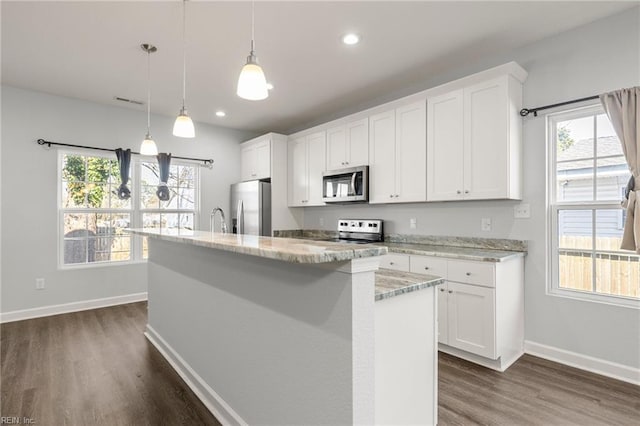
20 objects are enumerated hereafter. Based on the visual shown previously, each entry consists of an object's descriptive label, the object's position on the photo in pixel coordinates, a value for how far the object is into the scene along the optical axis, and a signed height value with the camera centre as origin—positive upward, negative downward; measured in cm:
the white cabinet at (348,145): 389 +89
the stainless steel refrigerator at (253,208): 477 +10
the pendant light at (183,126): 241 +66
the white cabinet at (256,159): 495 +90
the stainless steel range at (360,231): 399 -20
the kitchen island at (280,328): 119 -53
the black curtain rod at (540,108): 251 +90
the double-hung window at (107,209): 414 +9
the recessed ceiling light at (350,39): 268 +148
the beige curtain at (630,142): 223 +51
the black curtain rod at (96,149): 389 +87
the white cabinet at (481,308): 251 -76
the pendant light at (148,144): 283 +62
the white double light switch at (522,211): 283 +3
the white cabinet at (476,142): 271 +65
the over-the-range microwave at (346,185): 384 +38
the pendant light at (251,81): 169 +70
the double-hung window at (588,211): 245 +3
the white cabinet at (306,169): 451 +67
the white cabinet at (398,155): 331 +65
